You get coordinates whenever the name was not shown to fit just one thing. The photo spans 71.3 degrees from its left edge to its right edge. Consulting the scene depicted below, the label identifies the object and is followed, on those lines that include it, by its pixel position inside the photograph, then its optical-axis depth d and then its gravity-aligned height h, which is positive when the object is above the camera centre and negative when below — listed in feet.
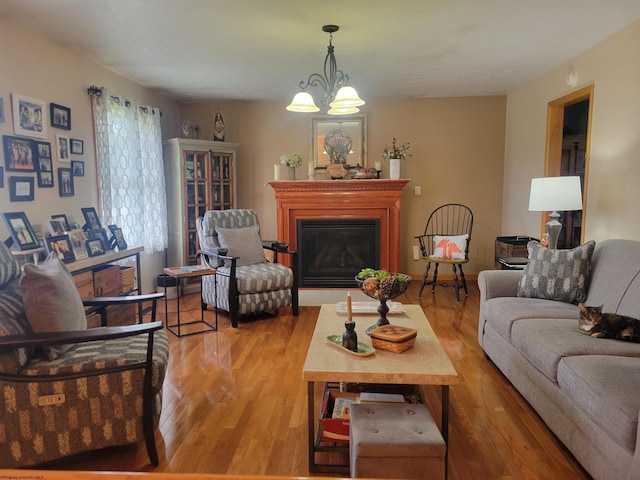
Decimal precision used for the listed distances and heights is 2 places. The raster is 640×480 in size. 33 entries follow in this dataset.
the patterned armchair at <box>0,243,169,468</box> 6.08 -2.73
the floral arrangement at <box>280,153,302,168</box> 17.84 +1.33
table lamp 11.14 -0.07
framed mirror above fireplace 18.94 +2.28
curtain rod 13.05 +2.98
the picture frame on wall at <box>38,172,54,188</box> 11.00 +0.32
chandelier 9.75 +2.10
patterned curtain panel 13.51 +0.76
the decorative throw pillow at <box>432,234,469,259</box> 16.78 -1.97
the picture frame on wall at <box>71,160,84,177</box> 12.36 +0.70
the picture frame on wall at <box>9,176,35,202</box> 10.05 +0.08
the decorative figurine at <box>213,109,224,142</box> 18.47 +2.75
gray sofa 5.53 -2.53
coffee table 6.08 -2.43
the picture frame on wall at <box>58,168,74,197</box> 11.77 +0.28
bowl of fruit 7.59 -1.58
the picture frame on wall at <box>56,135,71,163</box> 11.74 +1.18
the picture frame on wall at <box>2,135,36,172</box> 9.93 +0.89
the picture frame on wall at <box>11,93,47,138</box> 10.21 +1.81
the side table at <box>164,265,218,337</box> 12.34 -2.25
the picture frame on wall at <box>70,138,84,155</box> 12.37 +1.29
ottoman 5.14 -2.98
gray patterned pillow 9.51 -1.74
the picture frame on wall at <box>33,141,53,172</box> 10.94 +0.92
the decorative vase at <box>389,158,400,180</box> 17.66 +0.98
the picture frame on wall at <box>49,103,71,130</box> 11.52 +2.01
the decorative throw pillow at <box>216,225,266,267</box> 14.57 -1.66
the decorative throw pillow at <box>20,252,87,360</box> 6.35 -1.59
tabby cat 7.35 -2.18
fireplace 17.51 -0.43
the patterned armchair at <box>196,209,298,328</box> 13.32 -2.38
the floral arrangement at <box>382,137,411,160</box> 17.80 +1.72
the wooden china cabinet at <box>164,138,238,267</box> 17.31 +0.24
